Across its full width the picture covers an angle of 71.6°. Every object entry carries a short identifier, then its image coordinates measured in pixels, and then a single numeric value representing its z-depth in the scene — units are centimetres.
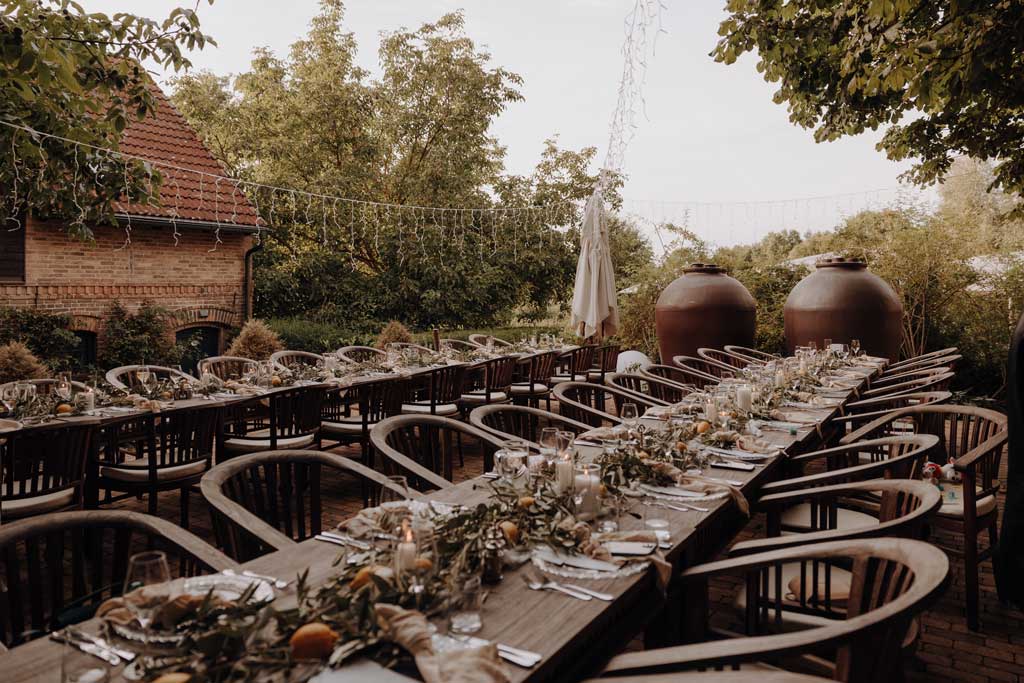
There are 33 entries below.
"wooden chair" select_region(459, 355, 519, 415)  714
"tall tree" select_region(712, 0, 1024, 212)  516
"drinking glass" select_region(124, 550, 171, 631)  131
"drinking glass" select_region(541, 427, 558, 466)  246
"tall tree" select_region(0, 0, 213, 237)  447
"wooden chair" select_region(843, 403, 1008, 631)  322
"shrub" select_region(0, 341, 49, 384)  664
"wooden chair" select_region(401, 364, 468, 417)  638
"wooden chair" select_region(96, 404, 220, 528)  420
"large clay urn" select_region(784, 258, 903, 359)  876
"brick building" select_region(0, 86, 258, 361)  913
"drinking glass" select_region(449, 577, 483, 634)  147
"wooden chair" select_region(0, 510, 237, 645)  183
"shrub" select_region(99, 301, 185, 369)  968
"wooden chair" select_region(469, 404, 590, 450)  364
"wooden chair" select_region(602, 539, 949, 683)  135
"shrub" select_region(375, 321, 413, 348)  1045
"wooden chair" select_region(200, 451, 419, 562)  212
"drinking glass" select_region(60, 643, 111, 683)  113
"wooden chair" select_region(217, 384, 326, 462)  505
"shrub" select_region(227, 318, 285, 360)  938
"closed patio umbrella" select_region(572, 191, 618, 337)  816
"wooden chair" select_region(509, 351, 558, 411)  780
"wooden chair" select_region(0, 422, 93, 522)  361
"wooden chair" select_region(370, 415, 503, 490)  309
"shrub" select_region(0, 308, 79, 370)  856
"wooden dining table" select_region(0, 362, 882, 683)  136
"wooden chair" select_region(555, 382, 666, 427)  434
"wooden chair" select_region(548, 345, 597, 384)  845
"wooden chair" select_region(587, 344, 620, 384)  829
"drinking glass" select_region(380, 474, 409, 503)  180
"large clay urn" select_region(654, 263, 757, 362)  904
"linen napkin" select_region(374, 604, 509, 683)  125
